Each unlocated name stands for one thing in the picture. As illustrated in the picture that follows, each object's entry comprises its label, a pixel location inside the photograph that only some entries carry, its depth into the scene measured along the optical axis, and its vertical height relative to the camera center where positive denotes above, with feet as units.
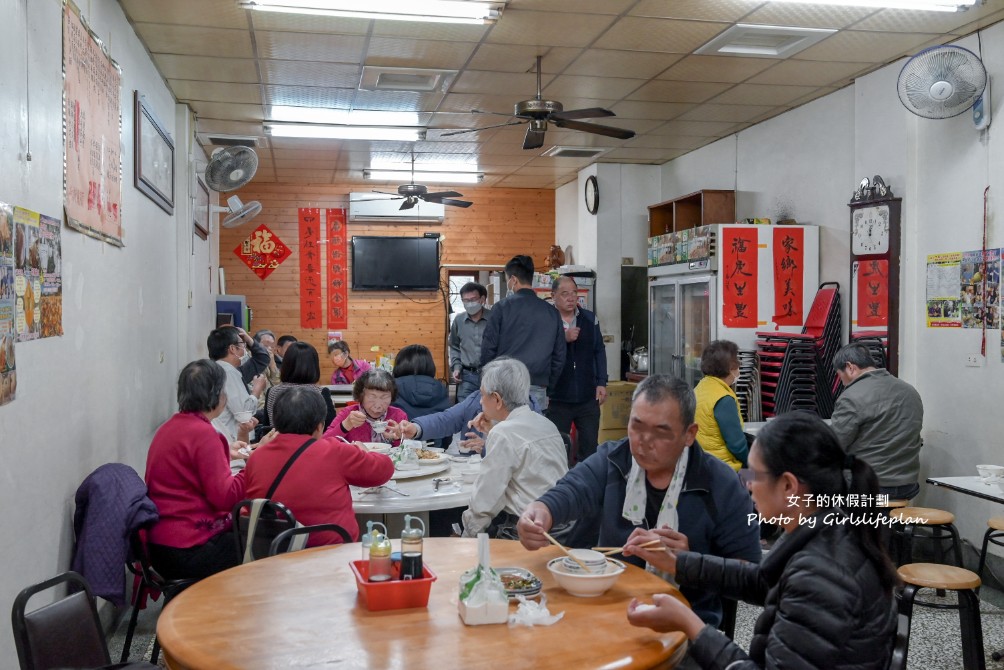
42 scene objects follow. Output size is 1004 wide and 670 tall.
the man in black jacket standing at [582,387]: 21.04 -1.73
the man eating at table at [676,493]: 8.20 -1.75
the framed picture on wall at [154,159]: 16.39 +3.48
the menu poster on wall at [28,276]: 9.02 +0.47
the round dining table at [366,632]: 5.94 -2.43
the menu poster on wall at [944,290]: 17.52 +0.60
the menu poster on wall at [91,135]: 11.29 +2.77
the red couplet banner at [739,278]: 23.11 +1.12
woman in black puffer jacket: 5.67 -1.79
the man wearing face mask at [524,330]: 19.29 -0.27
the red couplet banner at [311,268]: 37.11 +2.26
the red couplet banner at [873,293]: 19.24 +0.61
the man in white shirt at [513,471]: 10.61 -1.96
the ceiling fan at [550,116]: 18.45 +4.53
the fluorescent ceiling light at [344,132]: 25.94 +5.91
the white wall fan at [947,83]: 16.12 +4.60
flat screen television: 37.35 +2.46
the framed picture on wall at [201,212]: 24.63 +3.25
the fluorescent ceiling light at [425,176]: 34.14 +5.98
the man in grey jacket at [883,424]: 16.12 -2.05
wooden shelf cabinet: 25.95 +3.51
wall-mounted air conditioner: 37.14 +4.91
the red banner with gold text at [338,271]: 37.38 +2.13
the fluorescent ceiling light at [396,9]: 15.65 +5.90
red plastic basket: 6.88 -2.29
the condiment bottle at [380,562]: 7.11 -2.09
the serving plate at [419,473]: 12.94 -2.43
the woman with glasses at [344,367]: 27.86 -1.63
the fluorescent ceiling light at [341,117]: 24.18 +5.99
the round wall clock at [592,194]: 31.99 +4.83
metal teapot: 30.50 -1.55
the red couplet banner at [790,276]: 22.62 +1.16
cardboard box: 29.98 -3.21
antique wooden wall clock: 18.90 +1.26
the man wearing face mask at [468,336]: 24.79 -0.53
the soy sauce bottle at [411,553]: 7.09 -2.05
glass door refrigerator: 22.67 +1.14
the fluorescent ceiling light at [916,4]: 15.56 +5.92
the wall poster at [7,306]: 8.41 +0.12
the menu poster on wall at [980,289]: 16.43 +0.59
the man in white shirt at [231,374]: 17.93 -1.24
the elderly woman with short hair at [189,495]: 11.57 -2.46
